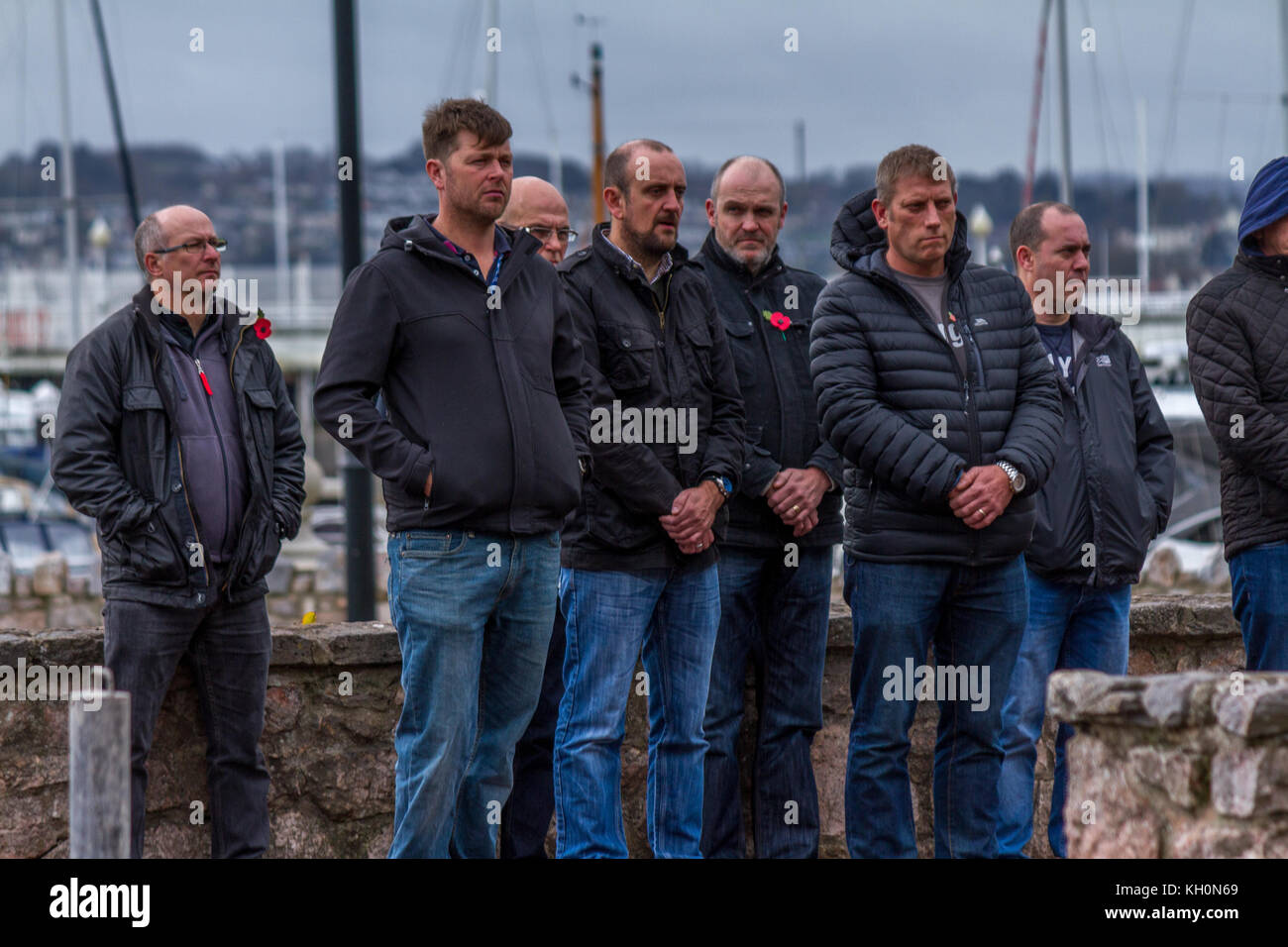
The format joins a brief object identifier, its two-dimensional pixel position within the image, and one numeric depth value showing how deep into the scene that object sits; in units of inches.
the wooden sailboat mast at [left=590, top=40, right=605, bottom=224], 1257.4
